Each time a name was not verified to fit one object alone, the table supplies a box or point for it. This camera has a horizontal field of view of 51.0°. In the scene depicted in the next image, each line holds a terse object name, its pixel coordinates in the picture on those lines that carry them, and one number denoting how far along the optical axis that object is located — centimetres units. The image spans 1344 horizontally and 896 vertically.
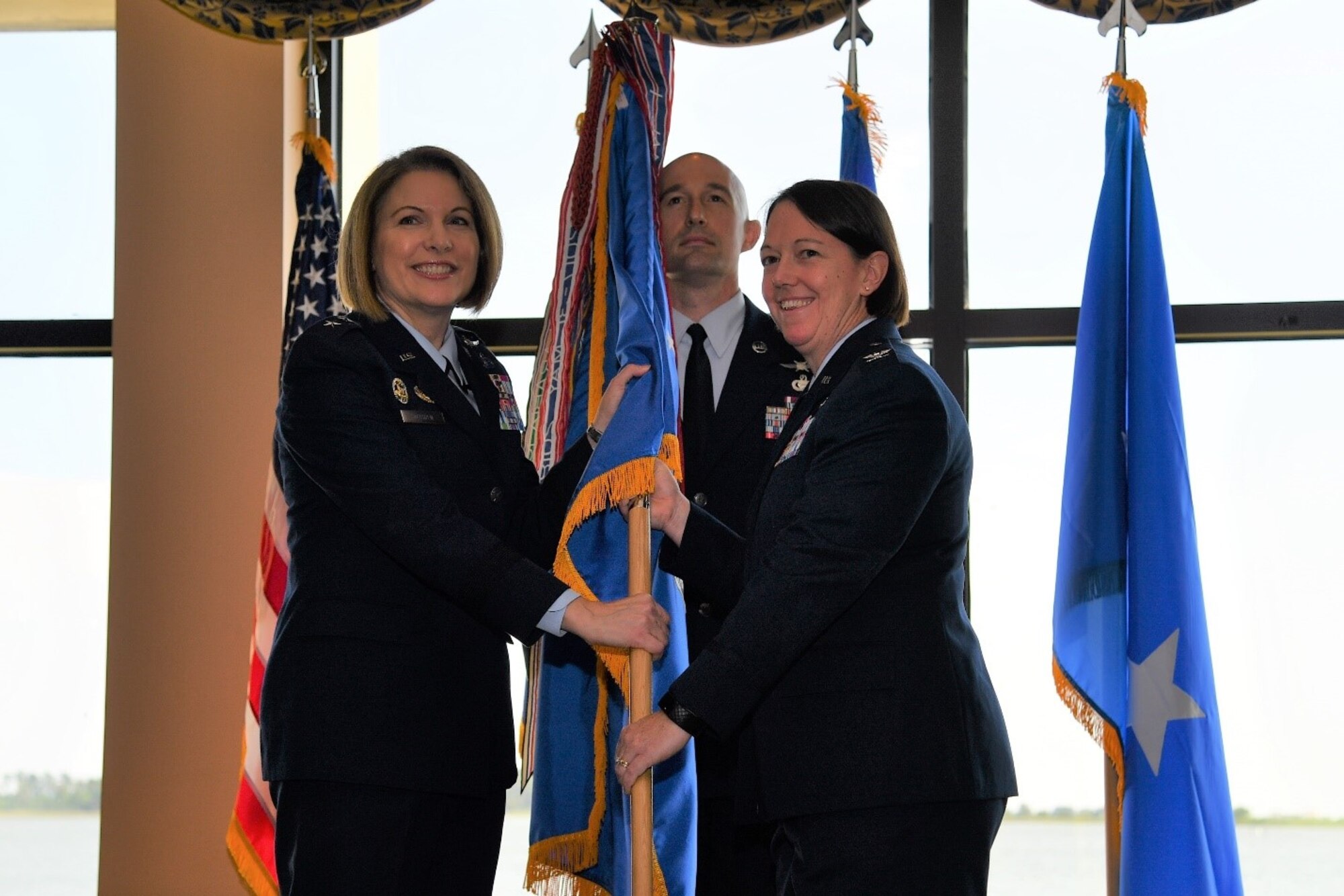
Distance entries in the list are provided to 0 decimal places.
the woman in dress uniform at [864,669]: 194
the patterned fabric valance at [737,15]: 372
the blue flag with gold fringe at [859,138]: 339
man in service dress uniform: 268
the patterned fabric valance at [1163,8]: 353
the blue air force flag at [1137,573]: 299
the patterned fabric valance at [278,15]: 372
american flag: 334
